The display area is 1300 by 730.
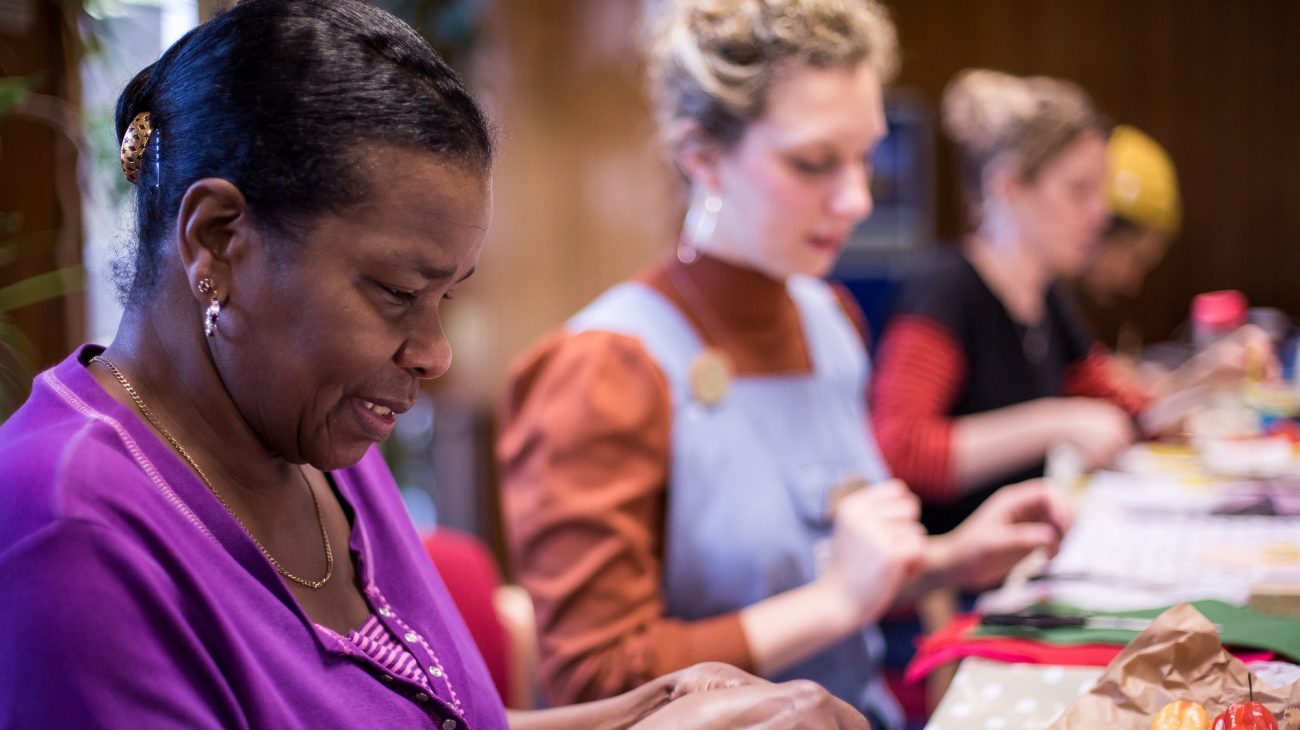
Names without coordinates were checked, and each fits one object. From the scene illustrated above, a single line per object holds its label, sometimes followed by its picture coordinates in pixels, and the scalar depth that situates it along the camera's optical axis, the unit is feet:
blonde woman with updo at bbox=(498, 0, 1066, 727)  5.11
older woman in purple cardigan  2.67
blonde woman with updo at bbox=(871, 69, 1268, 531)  8.53
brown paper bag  3.46
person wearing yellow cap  12.70
